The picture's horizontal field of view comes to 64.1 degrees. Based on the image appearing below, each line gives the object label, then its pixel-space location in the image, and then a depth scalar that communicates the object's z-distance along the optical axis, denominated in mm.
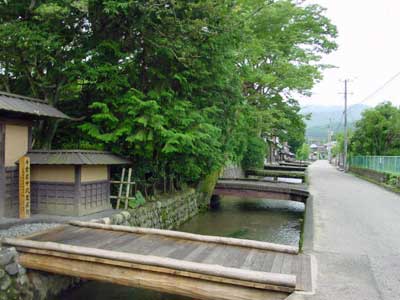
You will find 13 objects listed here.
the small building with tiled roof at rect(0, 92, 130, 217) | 7957
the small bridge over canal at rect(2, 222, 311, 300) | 4375
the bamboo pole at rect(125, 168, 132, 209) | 9862
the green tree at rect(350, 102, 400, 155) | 24031
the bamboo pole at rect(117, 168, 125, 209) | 9930
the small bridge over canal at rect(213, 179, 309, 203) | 14953
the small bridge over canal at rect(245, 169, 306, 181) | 20625
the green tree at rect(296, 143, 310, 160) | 69344
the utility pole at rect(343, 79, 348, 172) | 31383
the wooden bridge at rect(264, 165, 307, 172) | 26453
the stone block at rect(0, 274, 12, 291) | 5380
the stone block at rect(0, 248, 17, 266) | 5488
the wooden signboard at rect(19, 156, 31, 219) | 8047
